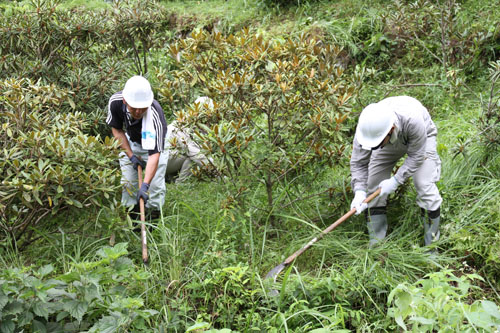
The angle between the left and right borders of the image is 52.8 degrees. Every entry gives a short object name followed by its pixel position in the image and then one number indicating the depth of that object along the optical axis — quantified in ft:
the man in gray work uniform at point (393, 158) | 12.34
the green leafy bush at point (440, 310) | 8.27
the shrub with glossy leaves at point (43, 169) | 11.59
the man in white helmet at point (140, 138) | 13.92
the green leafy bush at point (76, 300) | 10.05
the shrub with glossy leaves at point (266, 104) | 12.66
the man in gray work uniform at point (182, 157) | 13.97
